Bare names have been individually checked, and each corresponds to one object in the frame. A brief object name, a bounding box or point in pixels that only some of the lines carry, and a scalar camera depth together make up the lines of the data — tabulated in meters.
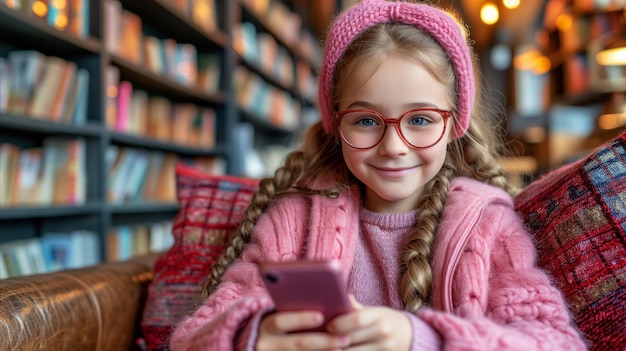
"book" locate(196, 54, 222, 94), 3.47
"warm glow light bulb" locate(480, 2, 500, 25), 2.56
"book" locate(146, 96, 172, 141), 2.98
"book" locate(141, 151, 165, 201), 2.94
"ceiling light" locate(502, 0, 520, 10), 2.35
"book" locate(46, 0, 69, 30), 2.09
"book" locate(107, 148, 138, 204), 2.62
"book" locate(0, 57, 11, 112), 1.94
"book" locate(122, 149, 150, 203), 2.76
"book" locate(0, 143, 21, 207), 2.01
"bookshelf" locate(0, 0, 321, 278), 2.15
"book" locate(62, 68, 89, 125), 2.23
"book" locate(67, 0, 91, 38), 2.19
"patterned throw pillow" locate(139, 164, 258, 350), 1.29
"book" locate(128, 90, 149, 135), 2.79
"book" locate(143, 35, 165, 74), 2.90
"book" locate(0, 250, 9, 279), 1.93
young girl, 0.91
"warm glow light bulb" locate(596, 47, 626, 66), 2.67
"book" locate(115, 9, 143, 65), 2.62
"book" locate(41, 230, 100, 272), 2.24
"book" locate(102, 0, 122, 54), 2.40
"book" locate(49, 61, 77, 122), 2.17
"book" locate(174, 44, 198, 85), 3.17
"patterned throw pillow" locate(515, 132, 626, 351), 0.91
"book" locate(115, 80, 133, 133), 2.64
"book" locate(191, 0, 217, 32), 3.21
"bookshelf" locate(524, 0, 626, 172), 4.21
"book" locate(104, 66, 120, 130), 2.47
